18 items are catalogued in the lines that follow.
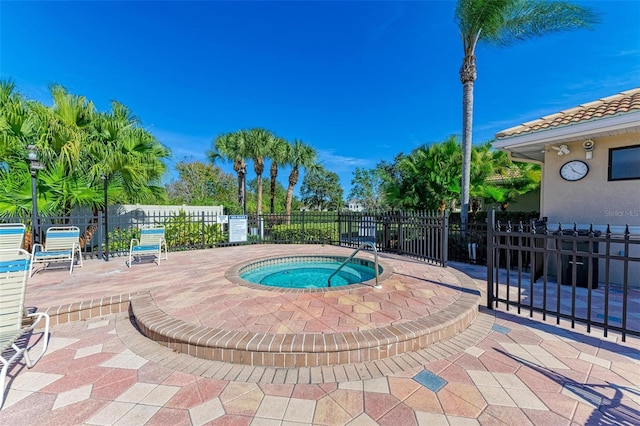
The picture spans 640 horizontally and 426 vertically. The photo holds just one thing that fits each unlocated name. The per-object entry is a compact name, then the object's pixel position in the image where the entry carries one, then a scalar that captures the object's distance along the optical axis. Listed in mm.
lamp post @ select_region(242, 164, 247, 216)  16828
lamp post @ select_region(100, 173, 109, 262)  6711
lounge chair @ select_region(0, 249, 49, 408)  2262
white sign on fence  9555
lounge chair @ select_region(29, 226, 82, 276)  5359
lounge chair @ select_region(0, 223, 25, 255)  5023
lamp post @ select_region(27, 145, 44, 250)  5914
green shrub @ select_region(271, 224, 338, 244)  10438
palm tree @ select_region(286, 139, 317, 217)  17938
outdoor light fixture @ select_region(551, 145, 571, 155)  5555
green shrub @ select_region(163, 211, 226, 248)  8875
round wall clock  5410
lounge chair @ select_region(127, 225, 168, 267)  6222
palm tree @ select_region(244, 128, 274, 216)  17094
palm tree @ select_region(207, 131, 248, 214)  17125
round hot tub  6059
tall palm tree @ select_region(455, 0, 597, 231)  7203
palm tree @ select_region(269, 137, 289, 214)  17422
